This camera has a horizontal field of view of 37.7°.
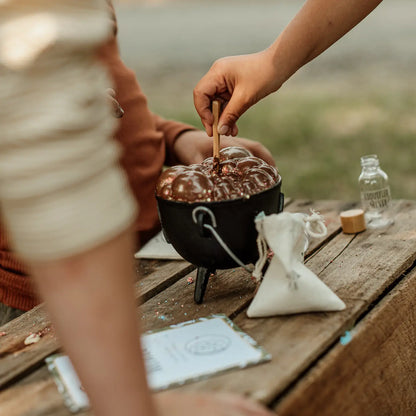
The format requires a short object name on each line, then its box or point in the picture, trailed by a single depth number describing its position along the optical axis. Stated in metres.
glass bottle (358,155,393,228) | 1.62
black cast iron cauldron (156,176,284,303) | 1.12
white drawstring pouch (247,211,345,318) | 1.08
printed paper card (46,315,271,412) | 0.92
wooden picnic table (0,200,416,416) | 0.91
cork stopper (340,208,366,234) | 1.53
